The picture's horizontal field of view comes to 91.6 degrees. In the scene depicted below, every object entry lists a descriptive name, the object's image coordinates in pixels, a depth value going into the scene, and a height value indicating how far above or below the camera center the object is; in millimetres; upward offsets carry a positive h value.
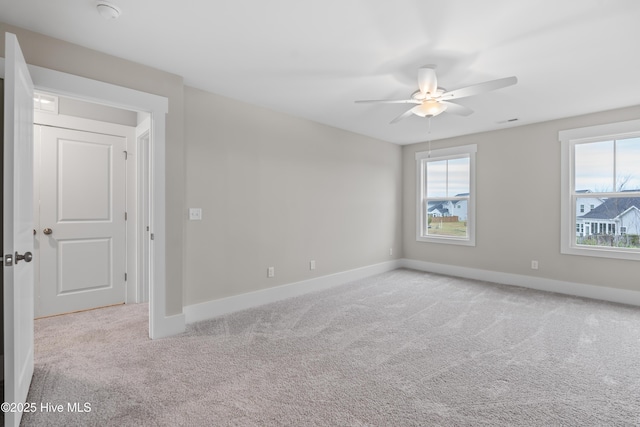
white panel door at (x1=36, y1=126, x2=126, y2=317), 3342 -122
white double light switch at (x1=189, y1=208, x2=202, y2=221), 3230 -37
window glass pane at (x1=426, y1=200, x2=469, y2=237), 5484 -184
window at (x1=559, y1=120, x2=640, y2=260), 3939 +304
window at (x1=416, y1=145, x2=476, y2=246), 5350 +301
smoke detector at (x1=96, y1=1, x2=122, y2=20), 1920 +1266
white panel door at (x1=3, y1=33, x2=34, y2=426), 1596 -110
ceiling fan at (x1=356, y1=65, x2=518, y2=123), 2385 +997
